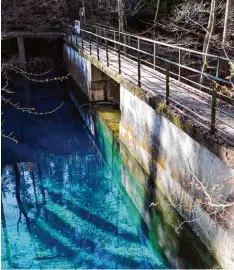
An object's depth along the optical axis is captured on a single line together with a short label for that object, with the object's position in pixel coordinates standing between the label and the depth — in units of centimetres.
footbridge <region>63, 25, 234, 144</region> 538
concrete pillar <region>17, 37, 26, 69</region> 2134
